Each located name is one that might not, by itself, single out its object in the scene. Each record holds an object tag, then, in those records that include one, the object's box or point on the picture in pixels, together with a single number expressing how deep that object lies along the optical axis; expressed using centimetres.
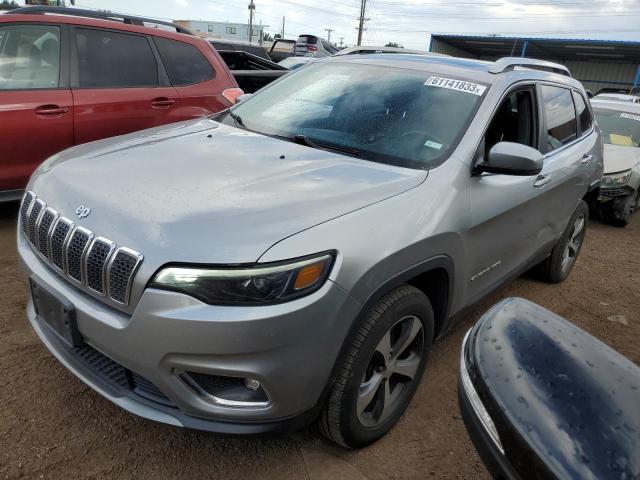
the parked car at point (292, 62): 1172
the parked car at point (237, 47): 934
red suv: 420
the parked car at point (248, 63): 744
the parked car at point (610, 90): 2470
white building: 6746
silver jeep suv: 177
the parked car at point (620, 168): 691
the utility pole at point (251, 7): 5967
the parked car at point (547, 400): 109
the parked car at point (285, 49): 1555
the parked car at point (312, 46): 2222
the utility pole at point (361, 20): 5496
